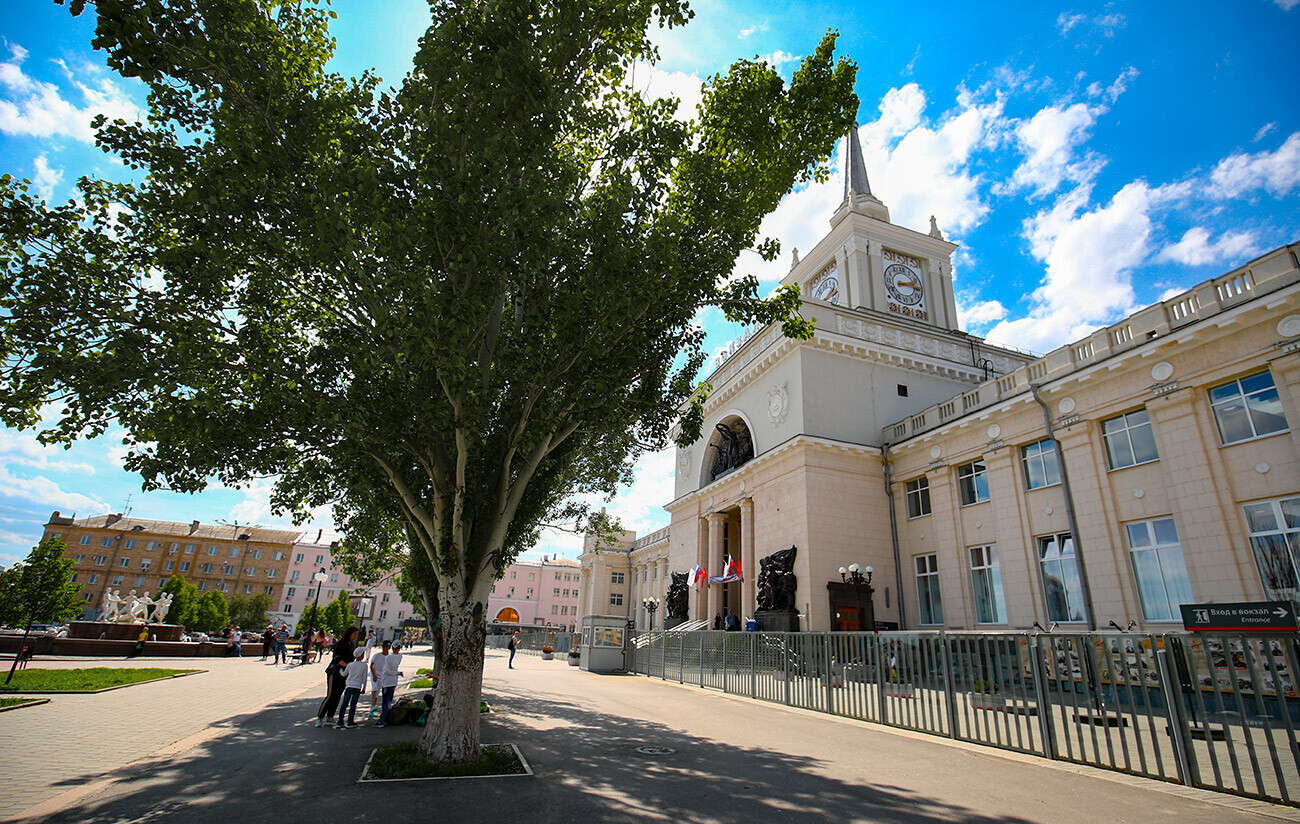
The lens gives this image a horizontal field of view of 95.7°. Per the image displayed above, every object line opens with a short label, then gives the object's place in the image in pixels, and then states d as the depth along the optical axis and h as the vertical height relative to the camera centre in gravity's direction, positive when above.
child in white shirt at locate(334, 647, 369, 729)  11.08 -1.32
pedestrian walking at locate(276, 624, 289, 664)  31.11 -1.87
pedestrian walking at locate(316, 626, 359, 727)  11.34 -1.28
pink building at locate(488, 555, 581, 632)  90.69 +3.63
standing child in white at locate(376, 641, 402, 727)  11.70 -1.22
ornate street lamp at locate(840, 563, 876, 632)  24.28 +1.92
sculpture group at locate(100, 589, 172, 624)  29.09 -0.36
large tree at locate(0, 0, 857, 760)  7.84 +4.93
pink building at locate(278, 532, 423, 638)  80.19 +2.75
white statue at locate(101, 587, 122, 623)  29.83 -0.20
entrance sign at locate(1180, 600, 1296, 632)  8.15 +0.45
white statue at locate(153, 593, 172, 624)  32.56 -0.26
